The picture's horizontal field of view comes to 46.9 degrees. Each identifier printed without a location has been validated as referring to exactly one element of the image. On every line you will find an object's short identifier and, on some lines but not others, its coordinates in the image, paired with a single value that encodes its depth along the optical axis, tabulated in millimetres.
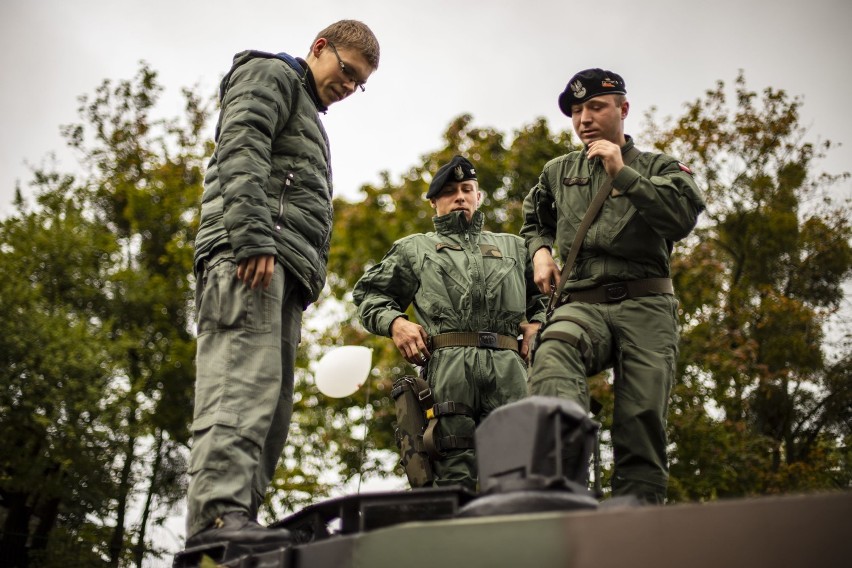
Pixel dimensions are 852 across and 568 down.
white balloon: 11102
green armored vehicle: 1893
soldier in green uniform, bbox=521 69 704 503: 4062
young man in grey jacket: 3598
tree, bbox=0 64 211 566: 21516
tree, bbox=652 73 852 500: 18594
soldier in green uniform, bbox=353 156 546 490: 5219
